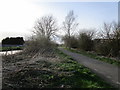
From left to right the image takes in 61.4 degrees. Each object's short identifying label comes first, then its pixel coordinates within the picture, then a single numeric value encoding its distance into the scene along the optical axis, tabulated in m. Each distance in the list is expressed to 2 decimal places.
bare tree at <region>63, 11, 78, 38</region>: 27.96
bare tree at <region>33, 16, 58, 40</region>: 30.15
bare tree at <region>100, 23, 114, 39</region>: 11.06
